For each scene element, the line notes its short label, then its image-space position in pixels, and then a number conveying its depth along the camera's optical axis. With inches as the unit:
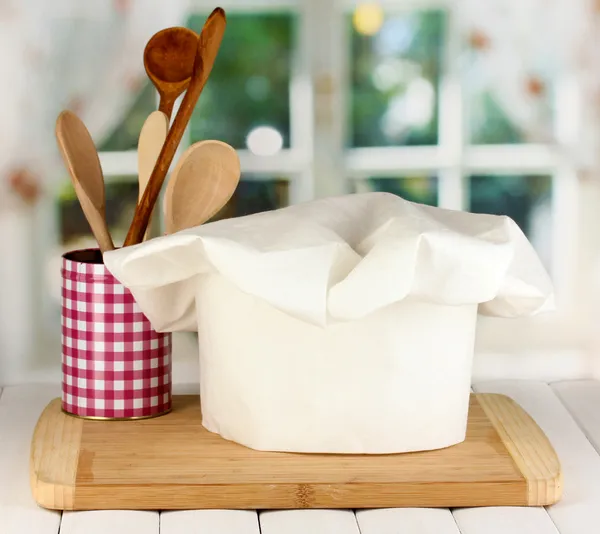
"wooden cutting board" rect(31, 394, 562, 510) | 52.2
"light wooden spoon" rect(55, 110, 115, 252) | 56.8
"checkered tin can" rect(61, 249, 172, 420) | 57.1
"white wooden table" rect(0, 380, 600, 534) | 51.2
